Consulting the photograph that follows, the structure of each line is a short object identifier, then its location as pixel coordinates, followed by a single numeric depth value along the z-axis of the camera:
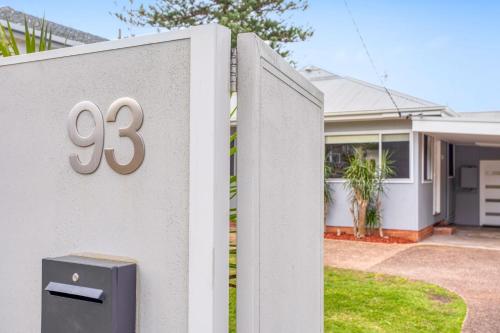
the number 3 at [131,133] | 2.11
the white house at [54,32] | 9.32
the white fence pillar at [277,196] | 2.07
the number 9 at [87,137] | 2.21
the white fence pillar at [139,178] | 1.95
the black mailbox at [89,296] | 2.02
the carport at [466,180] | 13.98
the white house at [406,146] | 11.57
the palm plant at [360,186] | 11.63
